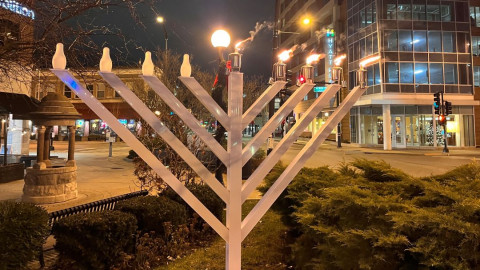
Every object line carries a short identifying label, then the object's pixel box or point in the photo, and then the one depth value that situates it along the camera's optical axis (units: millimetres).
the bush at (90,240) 3842
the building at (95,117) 32894
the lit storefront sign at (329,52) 37156
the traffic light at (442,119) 23148
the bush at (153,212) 4664
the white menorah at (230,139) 2615
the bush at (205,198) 5598
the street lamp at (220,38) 4535
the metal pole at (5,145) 11648
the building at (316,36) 37000
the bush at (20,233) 3244
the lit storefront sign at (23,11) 4961
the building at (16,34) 4368
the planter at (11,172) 11537
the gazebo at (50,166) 7867
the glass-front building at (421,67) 28453
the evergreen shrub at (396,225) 2453
